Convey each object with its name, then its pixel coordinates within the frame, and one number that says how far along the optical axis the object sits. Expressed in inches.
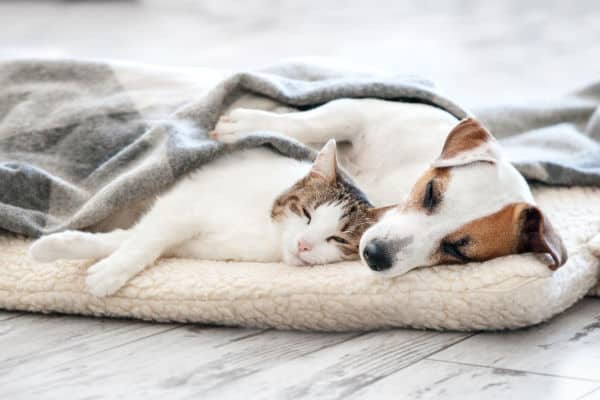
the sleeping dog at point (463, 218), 72.9
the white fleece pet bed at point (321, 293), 73.8
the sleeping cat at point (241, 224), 76.7
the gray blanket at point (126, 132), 81.6
